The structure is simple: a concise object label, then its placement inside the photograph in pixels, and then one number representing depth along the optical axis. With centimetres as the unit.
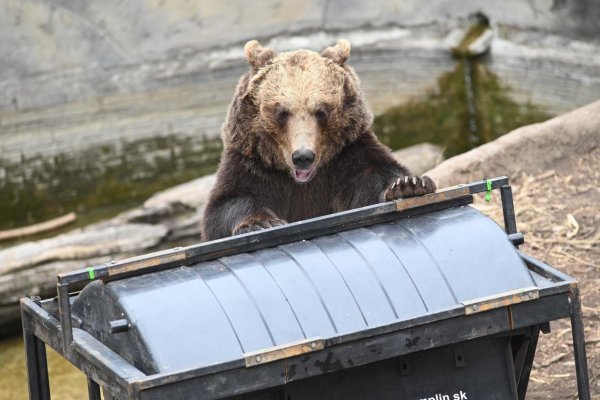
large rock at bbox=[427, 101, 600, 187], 1502
